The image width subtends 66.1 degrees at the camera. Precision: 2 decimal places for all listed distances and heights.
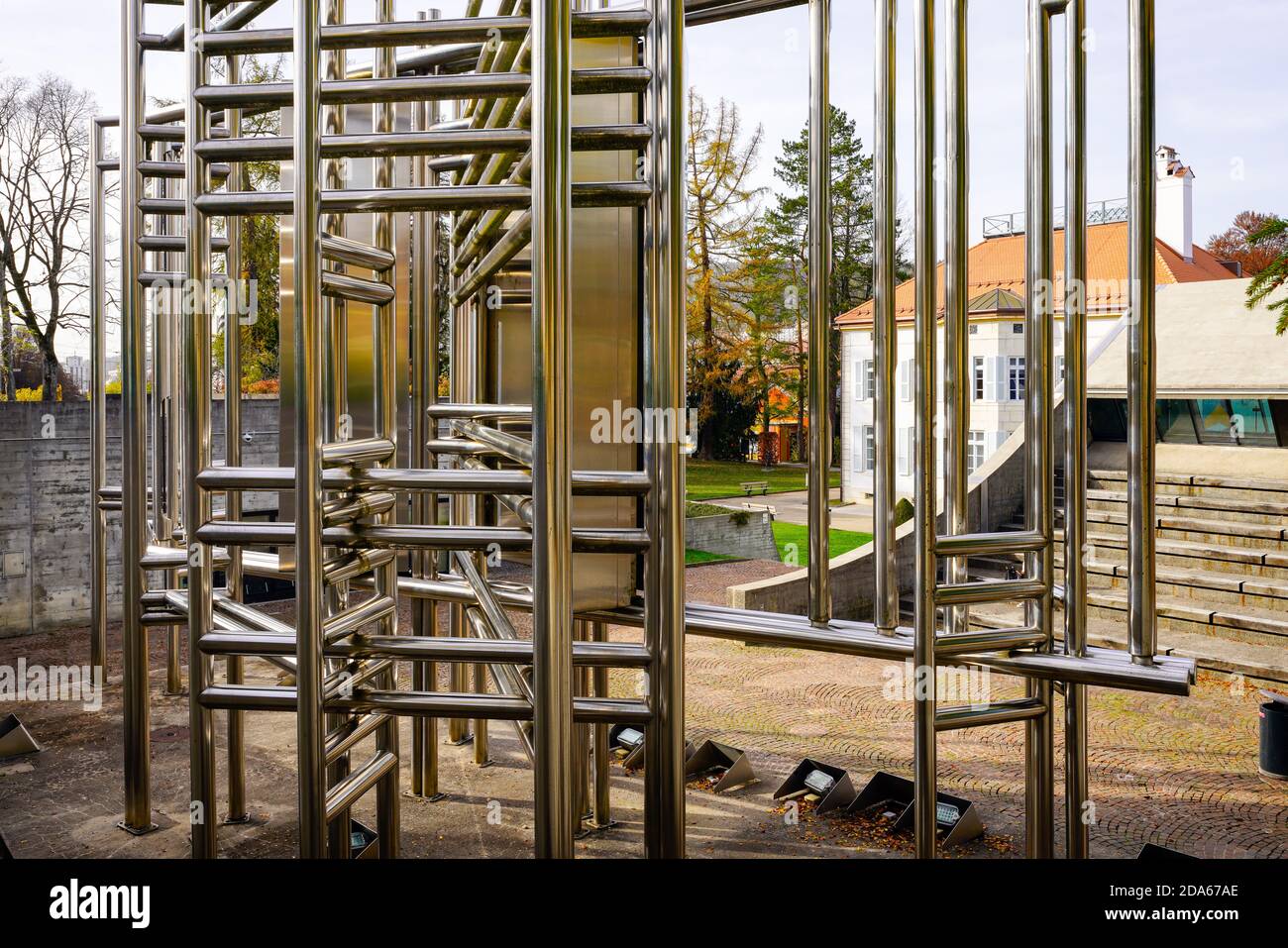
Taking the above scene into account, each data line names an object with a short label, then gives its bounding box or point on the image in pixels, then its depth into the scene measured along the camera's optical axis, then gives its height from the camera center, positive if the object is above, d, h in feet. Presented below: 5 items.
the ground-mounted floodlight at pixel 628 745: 19.89 -6.12
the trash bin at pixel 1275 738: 20.20 -5.98
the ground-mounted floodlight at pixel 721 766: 18.90 -6.16
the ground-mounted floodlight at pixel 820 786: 17.70 -6.15
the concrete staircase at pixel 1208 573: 30.14 -4.25
